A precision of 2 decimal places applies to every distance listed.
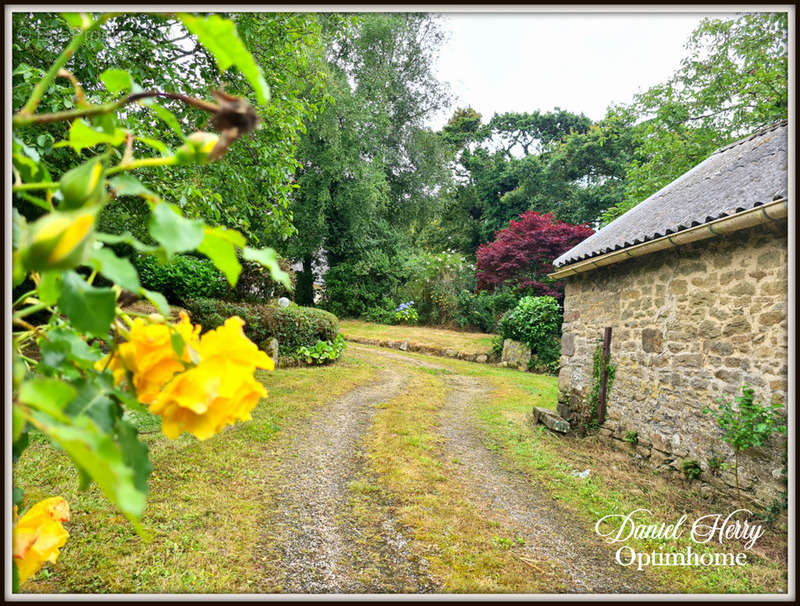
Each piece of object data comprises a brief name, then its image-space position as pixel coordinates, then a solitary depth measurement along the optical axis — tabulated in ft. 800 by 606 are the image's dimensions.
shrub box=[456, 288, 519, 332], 44.24
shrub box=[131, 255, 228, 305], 24.36
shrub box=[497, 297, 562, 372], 35.81
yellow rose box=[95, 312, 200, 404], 1.47
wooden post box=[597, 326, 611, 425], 17.48
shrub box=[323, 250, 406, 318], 49.34
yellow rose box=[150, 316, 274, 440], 1.40
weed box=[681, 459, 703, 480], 12.75
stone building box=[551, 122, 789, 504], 10.82
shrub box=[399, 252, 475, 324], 48.96
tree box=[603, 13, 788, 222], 26.78
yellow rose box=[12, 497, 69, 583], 1.84
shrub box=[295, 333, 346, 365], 27.99
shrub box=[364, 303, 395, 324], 49.24
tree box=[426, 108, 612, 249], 56.03
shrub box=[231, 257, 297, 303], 27.14
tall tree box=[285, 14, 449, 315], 41.70
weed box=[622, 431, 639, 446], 15.57
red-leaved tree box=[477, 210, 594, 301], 42.60
